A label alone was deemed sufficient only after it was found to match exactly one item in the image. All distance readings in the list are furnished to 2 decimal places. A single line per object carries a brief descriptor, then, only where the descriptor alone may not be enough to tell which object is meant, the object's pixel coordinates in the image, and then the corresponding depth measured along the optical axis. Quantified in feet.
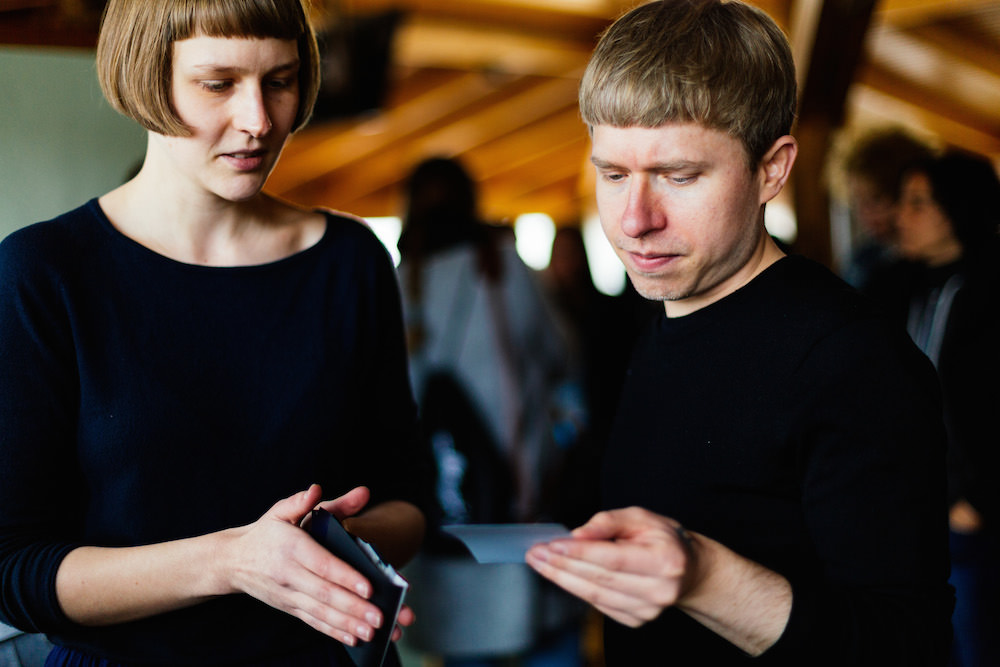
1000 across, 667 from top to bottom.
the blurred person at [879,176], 9.53
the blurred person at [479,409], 6.97
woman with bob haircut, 3.27
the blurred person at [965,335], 6.88
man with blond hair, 2.79
